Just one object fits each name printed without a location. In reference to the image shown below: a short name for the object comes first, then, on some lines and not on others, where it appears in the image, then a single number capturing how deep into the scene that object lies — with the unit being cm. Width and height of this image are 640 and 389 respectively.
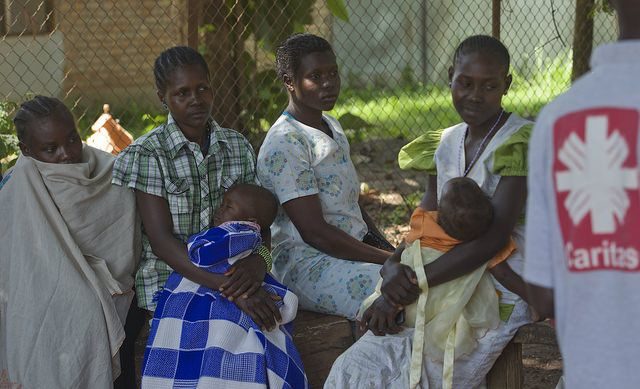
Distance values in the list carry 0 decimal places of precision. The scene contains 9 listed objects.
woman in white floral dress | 374
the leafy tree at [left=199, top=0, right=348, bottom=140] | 646
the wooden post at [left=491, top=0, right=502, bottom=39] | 588
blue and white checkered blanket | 339
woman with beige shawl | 351
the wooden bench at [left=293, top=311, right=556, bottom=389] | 374
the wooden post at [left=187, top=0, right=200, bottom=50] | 534
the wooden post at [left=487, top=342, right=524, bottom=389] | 331
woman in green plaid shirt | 363
